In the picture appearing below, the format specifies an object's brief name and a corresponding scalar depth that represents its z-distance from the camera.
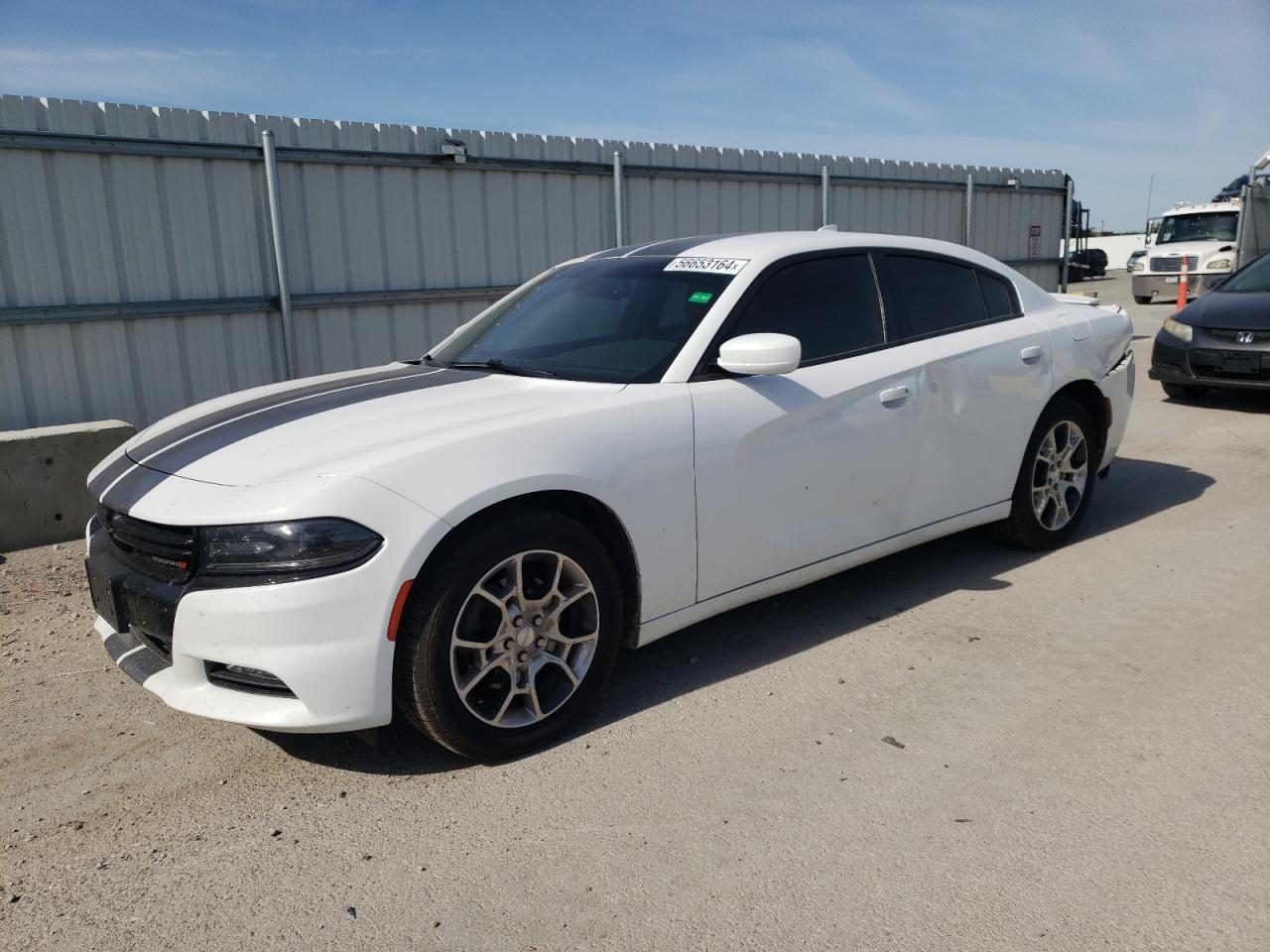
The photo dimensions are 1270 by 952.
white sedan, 2.92
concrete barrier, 5.90
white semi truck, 20.53
